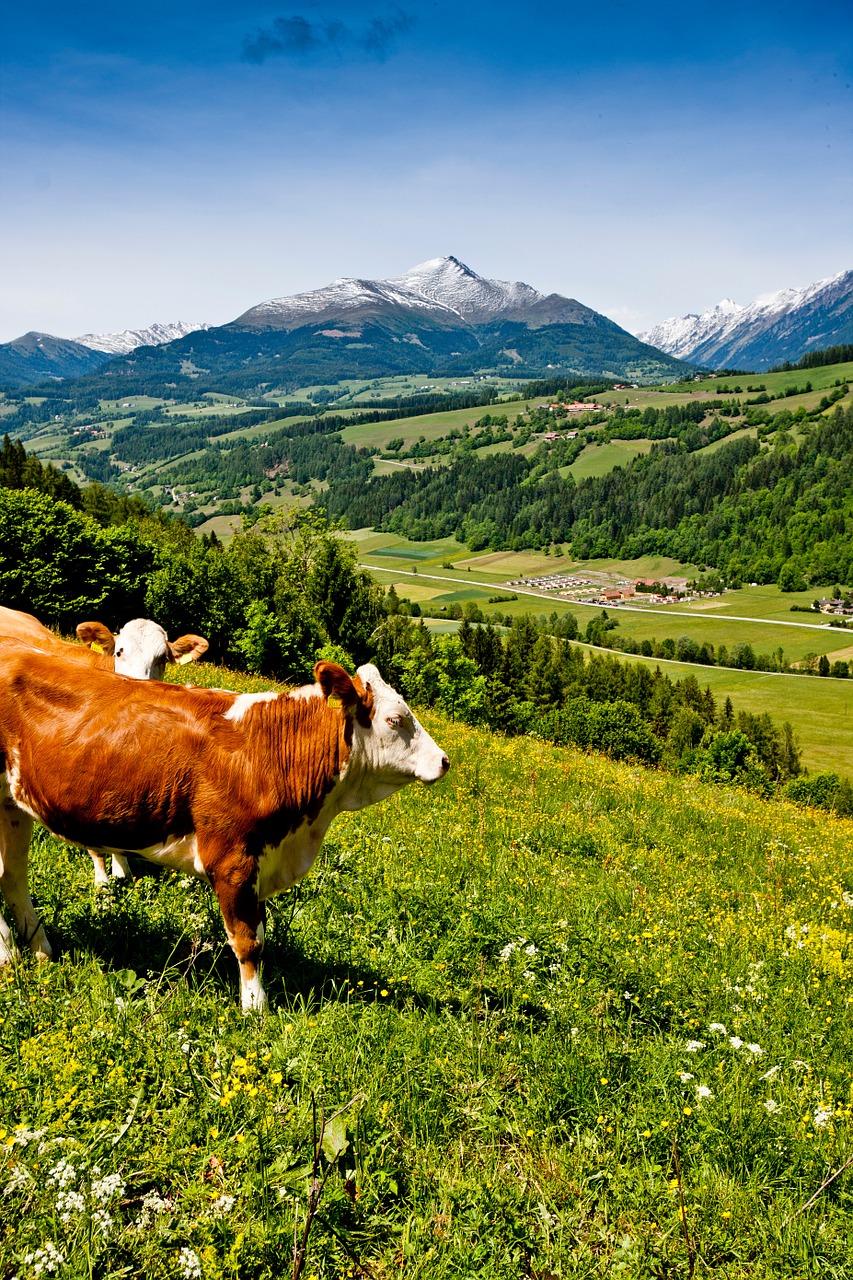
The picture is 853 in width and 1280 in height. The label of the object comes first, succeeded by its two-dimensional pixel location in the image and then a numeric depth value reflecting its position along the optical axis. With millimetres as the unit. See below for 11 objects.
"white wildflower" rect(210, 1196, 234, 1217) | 3271
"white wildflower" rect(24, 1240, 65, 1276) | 2945
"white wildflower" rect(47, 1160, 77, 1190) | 3240
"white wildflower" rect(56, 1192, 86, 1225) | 3141
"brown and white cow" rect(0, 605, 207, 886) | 5906
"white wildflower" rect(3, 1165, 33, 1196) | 3201
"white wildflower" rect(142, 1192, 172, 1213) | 3303
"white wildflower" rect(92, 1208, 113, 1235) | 3137
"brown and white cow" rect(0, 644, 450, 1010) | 4480
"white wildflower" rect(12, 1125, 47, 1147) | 3348
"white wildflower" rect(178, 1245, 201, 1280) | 3045
